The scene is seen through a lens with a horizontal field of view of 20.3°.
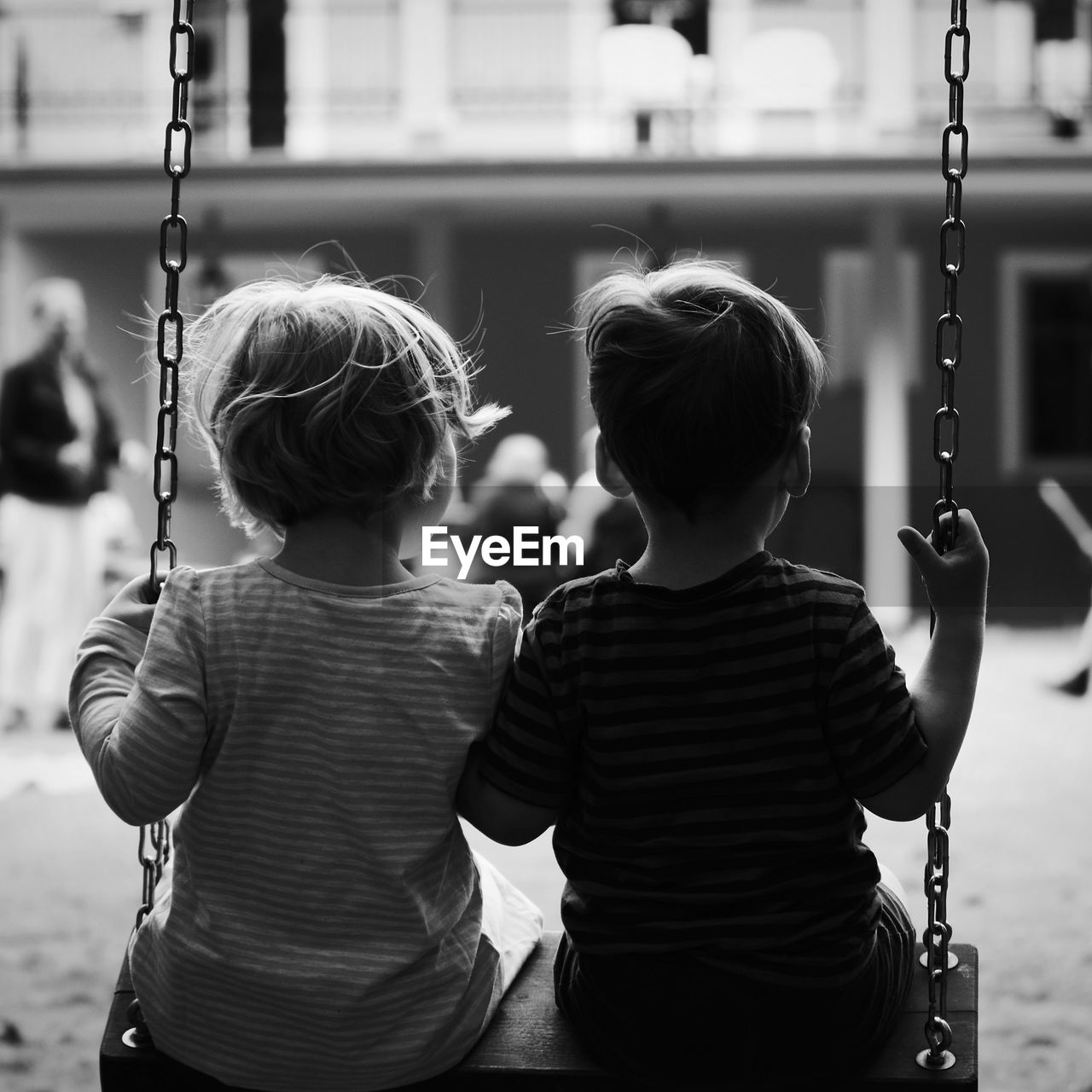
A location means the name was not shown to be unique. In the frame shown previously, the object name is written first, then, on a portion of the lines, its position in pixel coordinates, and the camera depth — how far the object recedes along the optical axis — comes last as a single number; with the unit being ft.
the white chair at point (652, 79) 42.31
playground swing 7.30
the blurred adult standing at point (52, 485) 22.93
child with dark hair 7.19
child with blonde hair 7.23
